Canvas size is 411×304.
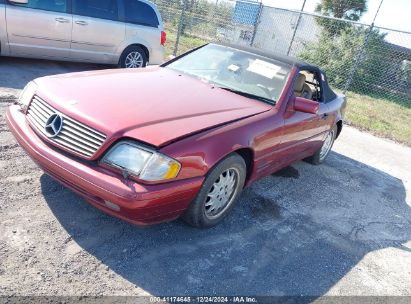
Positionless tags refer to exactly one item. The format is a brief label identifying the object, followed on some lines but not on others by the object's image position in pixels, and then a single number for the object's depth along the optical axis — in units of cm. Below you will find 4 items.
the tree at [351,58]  1272
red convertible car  264
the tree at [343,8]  2316
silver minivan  646
